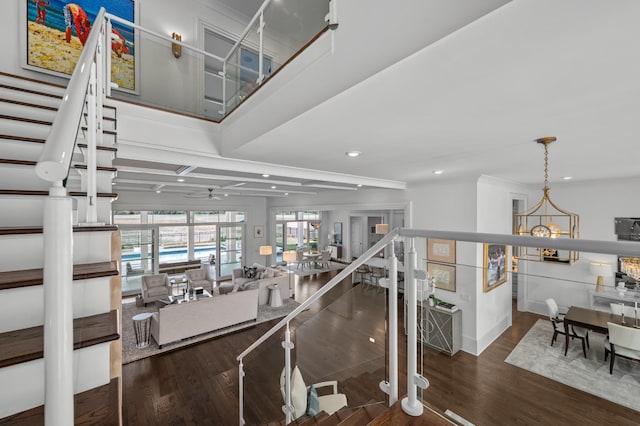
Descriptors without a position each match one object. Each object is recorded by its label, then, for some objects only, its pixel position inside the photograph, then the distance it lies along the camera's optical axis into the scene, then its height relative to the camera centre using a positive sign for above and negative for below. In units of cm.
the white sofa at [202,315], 447 -201
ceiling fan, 718 +50
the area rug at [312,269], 1030 -250
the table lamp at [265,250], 831 -127
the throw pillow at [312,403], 245 -190
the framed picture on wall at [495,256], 346 -61
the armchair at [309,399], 241 -187
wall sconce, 306 +194
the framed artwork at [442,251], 454 -73
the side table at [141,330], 454 -219
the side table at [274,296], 649 -219
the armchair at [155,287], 652 -203
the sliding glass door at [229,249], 941 -144
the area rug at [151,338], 431 -242
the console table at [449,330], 360 -182
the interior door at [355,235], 1208 -113
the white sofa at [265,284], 645 -195
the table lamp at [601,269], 448 -102
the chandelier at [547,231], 214 -20
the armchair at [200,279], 740 -205
